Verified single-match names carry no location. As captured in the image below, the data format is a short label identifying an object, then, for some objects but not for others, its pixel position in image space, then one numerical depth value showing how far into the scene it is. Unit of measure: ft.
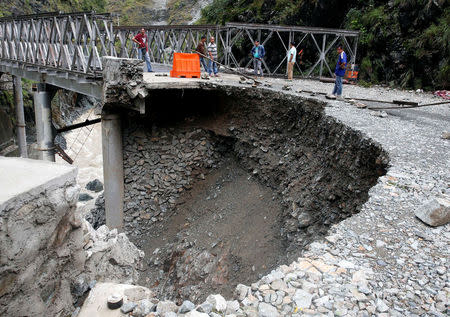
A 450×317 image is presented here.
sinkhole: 23.09
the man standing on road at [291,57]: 47.57
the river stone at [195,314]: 9.73
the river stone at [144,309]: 10.90
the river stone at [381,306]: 9.58
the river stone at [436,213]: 13.02
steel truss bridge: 34.96
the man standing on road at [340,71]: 33.35
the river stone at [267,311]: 9.62
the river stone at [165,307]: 10.72
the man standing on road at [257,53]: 47.75
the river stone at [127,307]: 11.27
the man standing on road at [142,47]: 43.91
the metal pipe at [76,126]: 43.20
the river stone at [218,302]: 10.02
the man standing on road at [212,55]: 44.25
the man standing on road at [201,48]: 43.65
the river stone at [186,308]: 10.34
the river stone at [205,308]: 9.96
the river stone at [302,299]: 9.86
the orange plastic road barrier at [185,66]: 40.65
